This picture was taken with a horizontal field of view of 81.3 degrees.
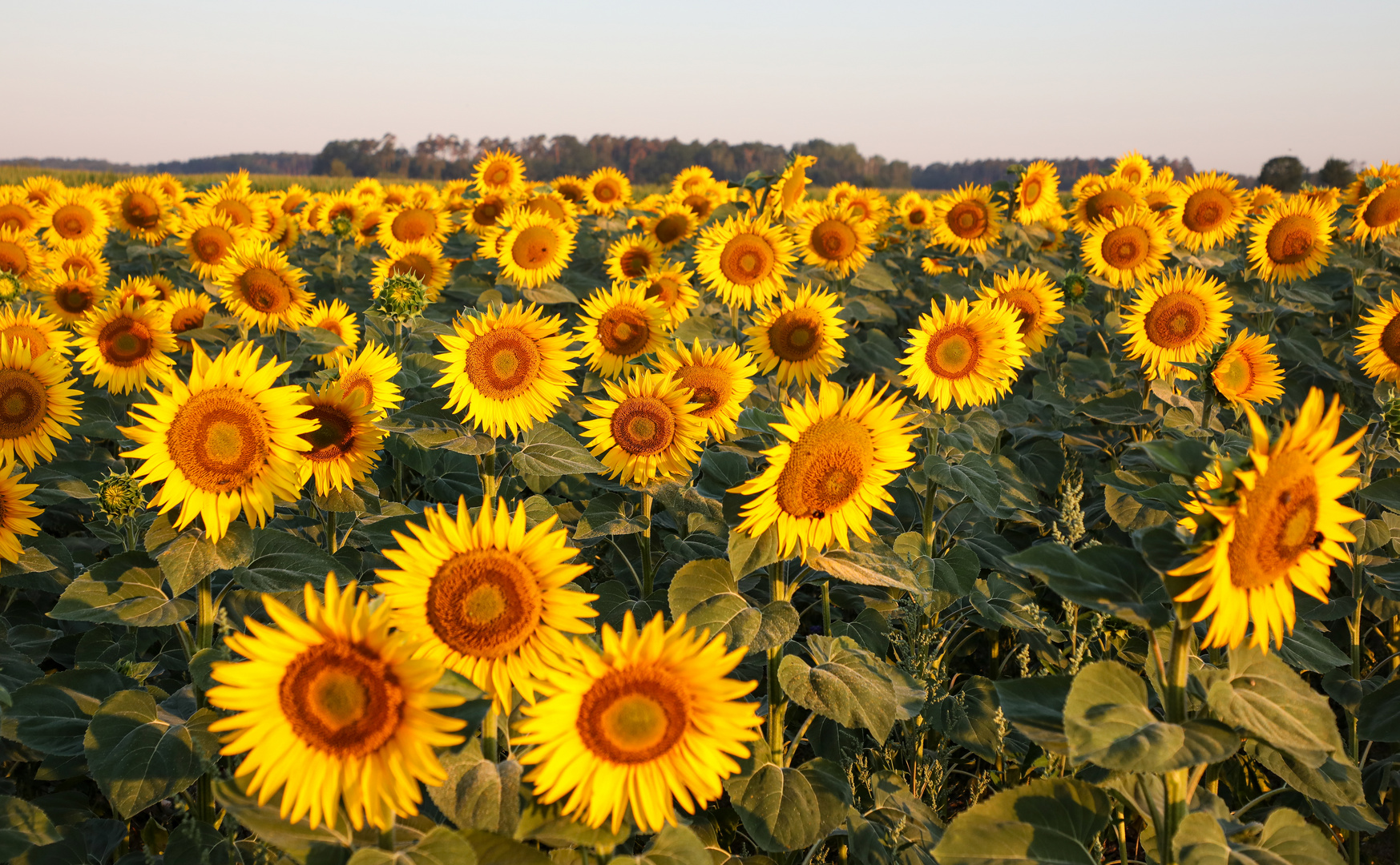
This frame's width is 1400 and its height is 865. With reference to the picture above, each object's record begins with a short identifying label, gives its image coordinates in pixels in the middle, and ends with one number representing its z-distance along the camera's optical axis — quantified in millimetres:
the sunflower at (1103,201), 7735
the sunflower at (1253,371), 4141
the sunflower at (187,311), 5668
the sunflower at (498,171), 9961
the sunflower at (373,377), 3197
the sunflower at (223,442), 2439
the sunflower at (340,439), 2900
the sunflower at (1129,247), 6535
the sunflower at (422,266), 7109
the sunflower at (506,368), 3303
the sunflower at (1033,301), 5441
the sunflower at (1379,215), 6922
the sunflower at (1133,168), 8703
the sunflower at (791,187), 6902
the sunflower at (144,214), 8445
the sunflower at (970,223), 8109
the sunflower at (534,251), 6594
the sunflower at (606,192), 9984
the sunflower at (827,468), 2457
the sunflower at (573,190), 10070
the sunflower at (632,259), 6828
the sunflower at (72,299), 6090
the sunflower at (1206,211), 7383
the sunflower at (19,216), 8250
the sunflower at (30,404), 3426
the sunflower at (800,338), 4609
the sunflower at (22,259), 6812
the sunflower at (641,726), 1780
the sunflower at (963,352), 4133
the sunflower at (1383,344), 4867
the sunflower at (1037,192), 8430
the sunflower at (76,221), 8430
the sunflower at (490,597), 1938
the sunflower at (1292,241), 6672
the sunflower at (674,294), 5609
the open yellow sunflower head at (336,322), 5430
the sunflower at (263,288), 5512
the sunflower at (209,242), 7117
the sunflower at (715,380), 3520
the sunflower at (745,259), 5766
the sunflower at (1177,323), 4992
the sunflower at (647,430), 3301
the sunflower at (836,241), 6703
